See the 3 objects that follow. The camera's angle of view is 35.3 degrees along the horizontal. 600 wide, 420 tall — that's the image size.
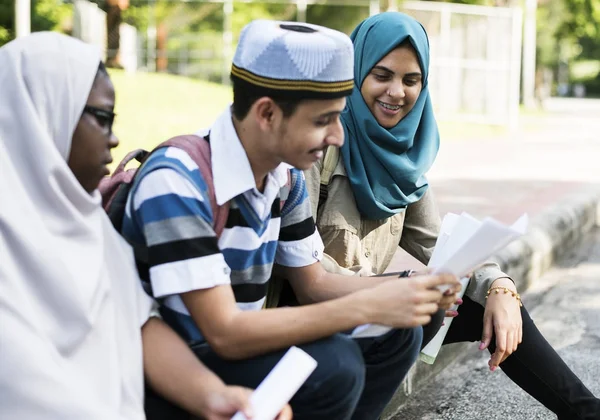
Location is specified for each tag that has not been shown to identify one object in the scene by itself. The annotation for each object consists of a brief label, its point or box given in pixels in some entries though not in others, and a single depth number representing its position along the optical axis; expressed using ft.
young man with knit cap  6.43
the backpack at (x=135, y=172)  6.79
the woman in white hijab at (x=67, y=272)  5.71
